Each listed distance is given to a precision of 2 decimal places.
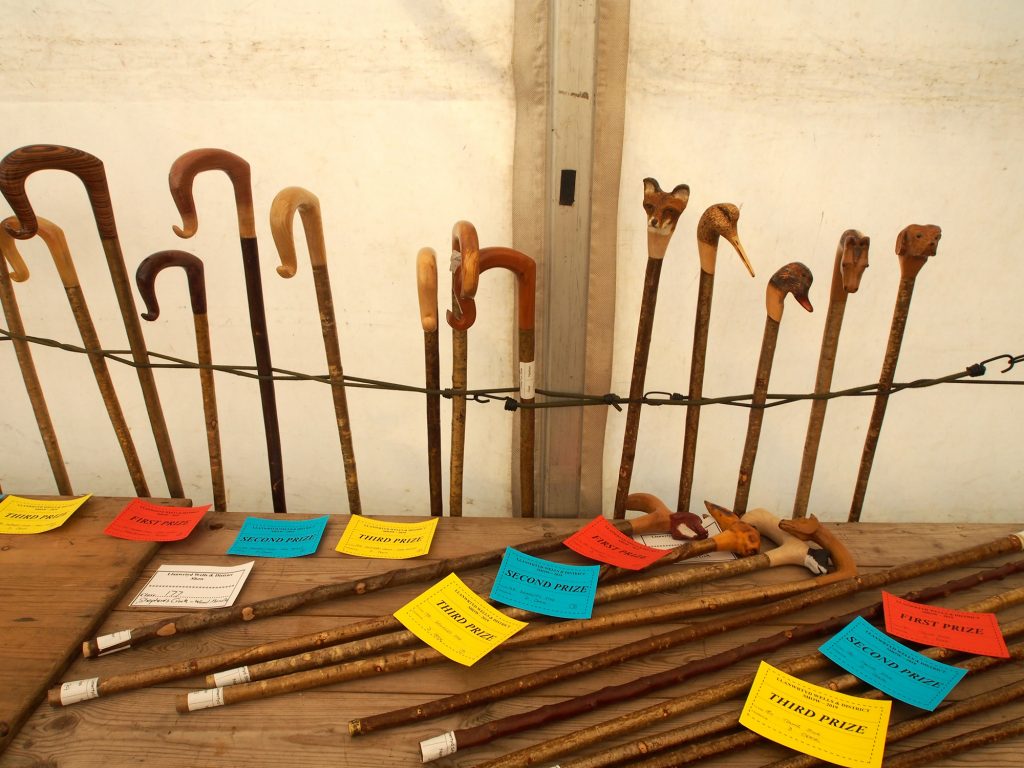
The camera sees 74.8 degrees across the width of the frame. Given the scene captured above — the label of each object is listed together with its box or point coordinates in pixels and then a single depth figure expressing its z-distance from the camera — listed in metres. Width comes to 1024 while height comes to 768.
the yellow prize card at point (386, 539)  1.49
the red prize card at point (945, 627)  1.17
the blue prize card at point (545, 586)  1.28
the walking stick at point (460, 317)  1.32
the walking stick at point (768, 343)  1.38
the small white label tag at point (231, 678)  1.12
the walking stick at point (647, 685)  1.04
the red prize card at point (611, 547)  1.41
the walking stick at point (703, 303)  1.35
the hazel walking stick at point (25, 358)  1.58
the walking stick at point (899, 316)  1.35
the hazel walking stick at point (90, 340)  1.49
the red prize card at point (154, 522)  1.52
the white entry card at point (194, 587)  1.34
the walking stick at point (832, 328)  1.36
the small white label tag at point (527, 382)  1.57
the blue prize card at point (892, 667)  1.08
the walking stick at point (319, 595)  1.22
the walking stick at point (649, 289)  1.32
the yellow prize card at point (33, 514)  1.55
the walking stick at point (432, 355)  1.40
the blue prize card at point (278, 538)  1.50
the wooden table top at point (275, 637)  1.03
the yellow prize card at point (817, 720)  1.00
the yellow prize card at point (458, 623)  1.19
